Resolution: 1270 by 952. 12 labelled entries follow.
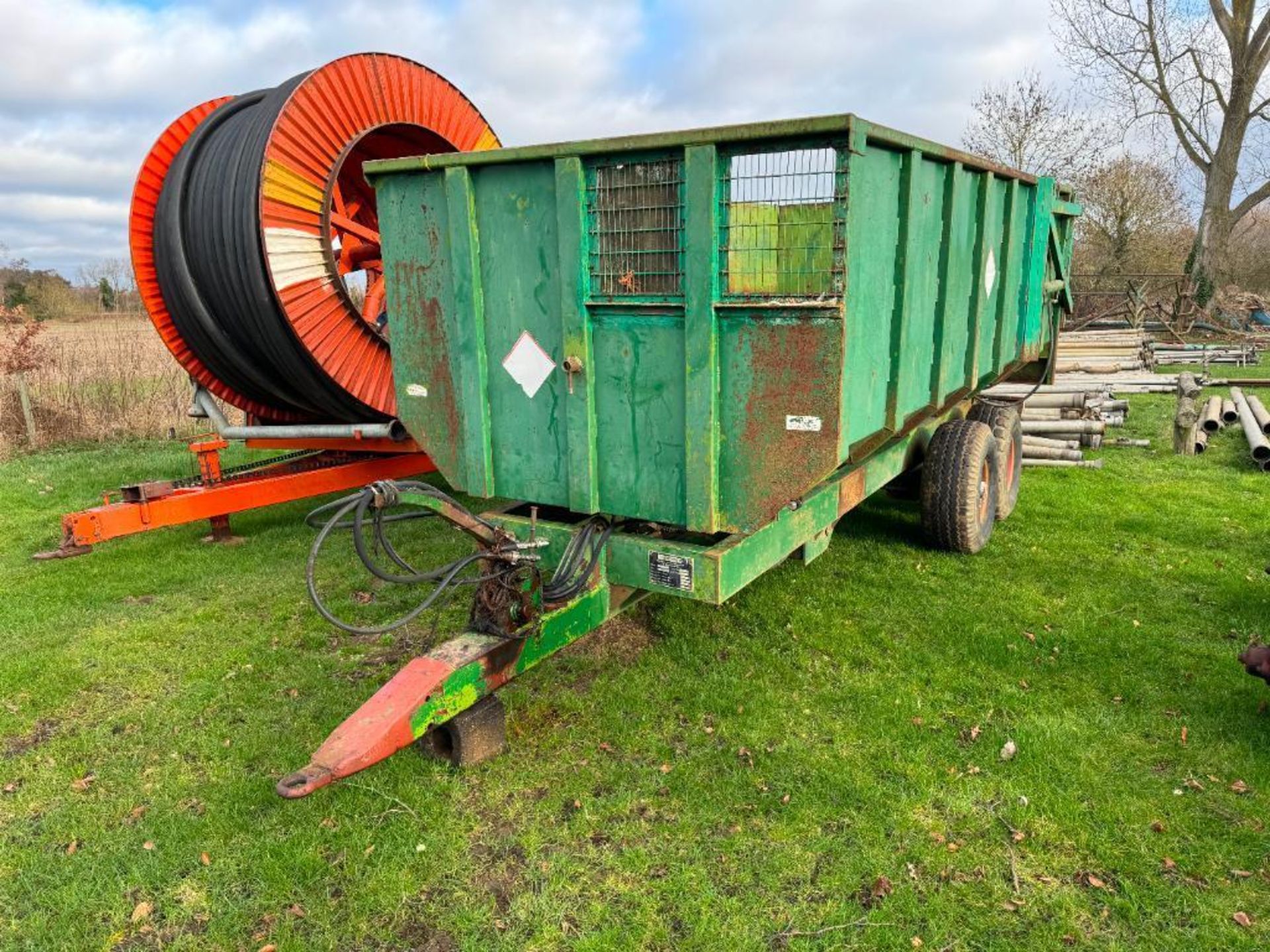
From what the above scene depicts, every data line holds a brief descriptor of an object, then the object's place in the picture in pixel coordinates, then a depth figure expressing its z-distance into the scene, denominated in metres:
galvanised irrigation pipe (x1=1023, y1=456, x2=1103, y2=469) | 8.18
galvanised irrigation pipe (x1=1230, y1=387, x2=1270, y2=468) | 8.09
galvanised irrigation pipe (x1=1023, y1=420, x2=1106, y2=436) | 8.98
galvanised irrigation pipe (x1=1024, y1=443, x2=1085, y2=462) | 8.34
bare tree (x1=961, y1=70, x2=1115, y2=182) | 23.31
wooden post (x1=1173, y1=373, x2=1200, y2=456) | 8.74
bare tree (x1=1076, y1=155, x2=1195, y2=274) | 24.62
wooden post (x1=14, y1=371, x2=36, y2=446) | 10.13
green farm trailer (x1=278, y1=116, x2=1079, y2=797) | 2.95
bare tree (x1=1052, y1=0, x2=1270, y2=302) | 22.59
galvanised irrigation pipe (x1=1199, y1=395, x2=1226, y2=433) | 9.46
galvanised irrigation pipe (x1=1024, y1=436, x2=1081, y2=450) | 8.45
